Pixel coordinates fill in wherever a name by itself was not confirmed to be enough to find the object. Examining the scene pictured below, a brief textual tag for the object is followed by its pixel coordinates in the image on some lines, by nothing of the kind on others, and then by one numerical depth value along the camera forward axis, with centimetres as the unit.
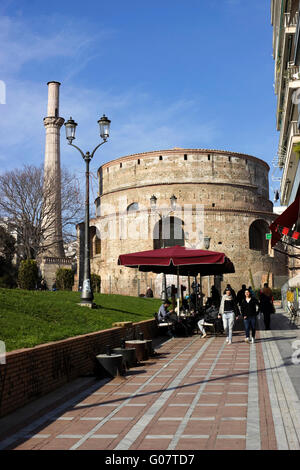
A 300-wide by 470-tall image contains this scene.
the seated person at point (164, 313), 1581
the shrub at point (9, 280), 4237
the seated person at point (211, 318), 1572
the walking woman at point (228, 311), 1353
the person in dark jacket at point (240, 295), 1940
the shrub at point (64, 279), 3721
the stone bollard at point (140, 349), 1073
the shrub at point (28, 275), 3158
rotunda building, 4712
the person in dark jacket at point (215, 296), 2145
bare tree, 4088
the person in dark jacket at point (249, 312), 1369
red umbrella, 1425
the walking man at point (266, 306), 1736
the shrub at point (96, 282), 4289
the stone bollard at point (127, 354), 980
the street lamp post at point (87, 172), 1567
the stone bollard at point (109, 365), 875
